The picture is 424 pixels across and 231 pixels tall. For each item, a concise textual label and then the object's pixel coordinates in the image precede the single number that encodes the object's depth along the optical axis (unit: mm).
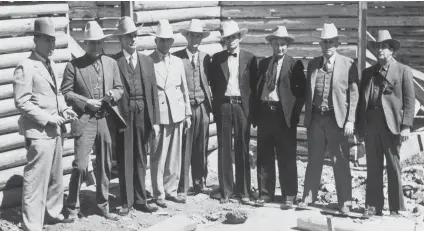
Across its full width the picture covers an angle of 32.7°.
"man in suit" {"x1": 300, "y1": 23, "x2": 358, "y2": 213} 9398
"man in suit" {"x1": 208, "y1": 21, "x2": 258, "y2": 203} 10086
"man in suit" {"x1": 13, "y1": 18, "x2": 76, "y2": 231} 8266
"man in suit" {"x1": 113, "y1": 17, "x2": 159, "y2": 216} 9344
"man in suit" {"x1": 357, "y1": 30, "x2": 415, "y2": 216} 9156
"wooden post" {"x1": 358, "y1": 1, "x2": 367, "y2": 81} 11984
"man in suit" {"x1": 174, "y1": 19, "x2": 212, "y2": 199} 10273
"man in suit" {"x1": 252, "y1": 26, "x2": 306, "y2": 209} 9789
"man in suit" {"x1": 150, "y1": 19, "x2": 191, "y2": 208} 9867
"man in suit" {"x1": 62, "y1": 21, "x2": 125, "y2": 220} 8805
